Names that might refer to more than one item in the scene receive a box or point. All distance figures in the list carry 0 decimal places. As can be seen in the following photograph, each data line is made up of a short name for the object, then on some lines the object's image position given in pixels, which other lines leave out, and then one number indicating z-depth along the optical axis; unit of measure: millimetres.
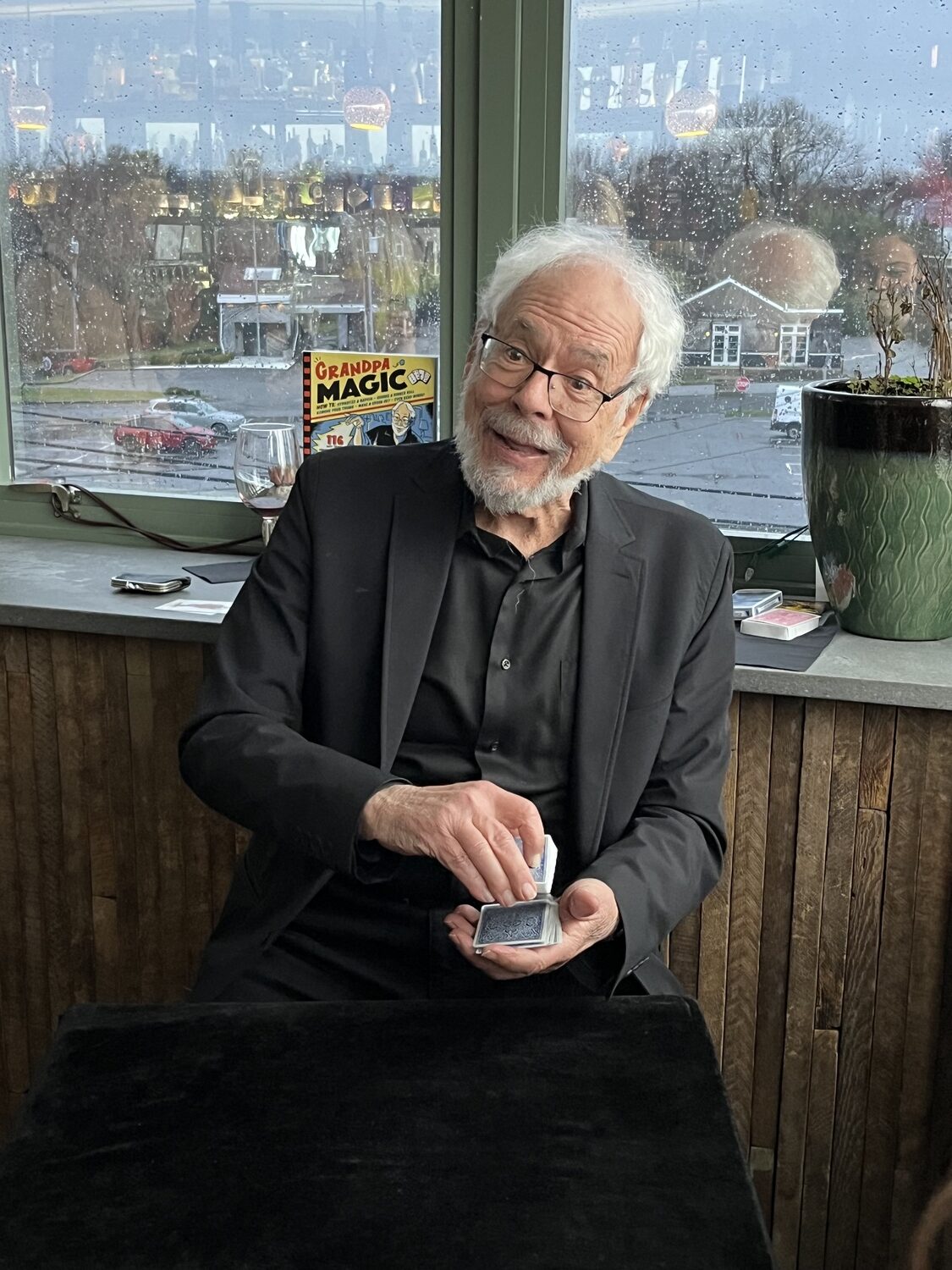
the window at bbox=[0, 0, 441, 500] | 2498
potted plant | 1987
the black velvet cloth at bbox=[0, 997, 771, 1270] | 1015
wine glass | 2463
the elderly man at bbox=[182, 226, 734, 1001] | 1769
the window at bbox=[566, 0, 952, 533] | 2230
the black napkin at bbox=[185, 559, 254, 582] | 2461
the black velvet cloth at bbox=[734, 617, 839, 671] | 1989
